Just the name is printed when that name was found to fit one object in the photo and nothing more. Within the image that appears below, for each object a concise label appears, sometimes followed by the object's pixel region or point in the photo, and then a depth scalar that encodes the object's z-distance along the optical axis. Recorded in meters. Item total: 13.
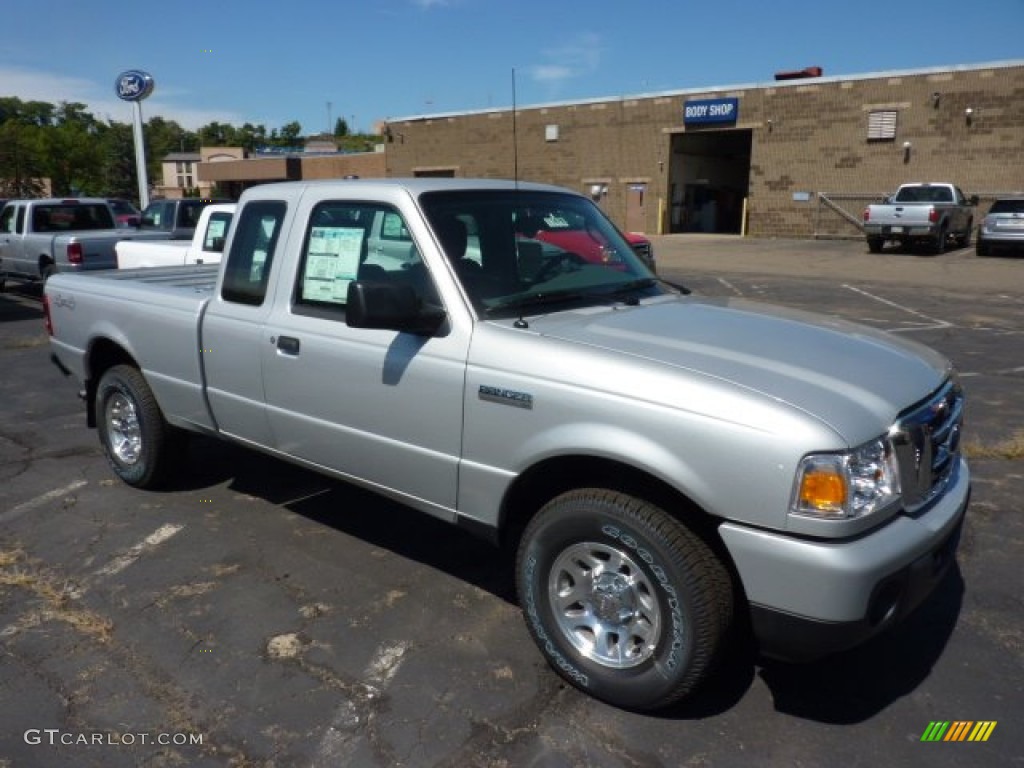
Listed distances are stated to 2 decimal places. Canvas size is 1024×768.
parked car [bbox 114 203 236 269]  10.18
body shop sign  32.78
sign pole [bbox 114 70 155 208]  31.44
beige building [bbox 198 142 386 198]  56.12
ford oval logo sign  31.55
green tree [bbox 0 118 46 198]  58.92
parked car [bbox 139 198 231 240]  16.12
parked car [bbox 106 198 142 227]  17.28
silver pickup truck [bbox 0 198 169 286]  13.16
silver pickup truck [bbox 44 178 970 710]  2.52
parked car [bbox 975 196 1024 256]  22.12
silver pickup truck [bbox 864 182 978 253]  22.72
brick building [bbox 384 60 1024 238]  28.08
